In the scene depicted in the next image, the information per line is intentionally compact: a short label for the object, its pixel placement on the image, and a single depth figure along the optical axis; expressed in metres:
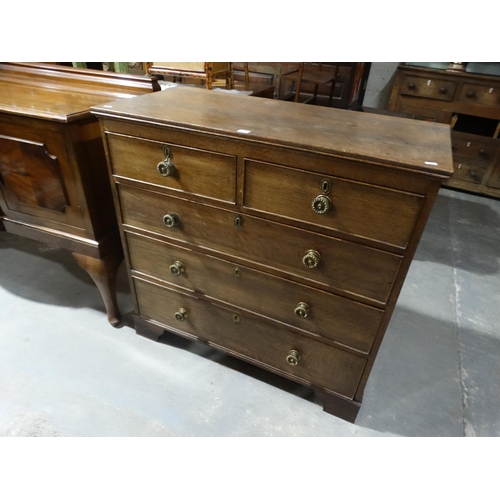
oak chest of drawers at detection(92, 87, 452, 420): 0.94
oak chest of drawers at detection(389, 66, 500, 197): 2.80
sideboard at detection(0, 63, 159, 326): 1.30
